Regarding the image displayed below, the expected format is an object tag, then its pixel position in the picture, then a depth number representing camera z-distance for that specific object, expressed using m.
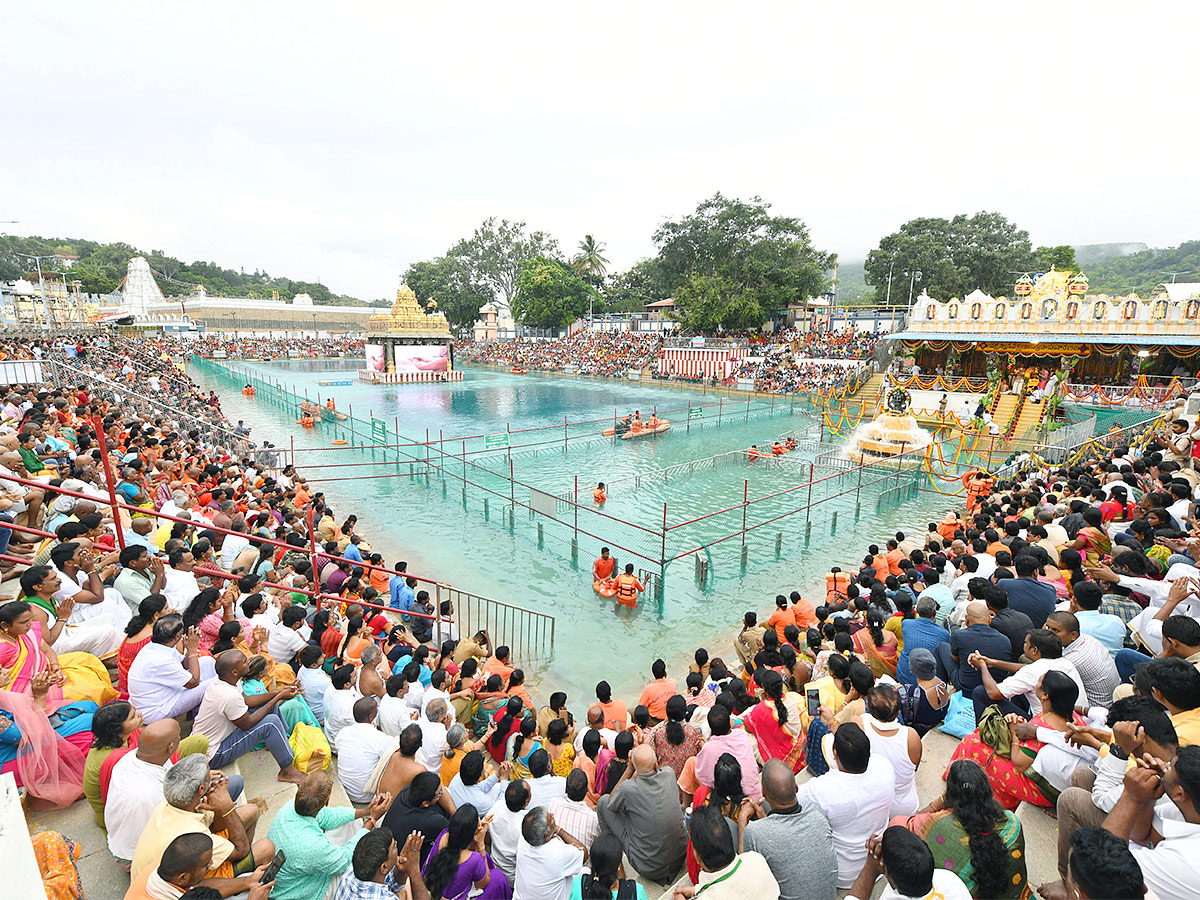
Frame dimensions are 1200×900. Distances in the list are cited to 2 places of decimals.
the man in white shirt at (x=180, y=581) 6.25
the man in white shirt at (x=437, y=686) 5.49
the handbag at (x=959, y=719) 5.34
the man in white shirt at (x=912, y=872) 2.47
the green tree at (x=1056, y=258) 52.56
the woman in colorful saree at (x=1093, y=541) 7.56
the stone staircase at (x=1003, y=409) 26.41
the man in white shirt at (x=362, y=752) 4.52
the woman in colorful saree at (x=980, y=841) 2.92
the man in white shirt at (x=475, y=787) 4.16
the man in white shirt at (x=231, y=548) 8.49
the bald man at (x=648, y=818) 3.95
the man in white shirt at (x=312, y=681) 5.61
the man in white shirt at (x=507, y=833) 3.94
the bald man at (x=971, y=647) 5.00
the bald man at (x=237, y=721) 4.45
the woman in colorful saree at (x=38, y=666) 4.04
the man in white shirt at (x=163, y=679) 4.43
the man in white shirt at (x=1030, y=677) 4.29
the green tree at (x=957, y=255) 51.44
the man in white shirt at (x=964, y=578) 7.21
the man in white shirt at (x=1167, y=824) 2.47
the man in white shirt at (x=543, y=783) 4.34
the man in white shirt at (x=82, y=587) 5.36
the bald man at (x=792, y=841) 3.19
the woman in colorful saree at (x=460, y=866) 3.46
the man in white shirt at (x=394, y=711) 5.00
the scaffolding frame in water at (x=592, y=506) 13.84
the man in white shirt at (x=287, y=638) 6.13
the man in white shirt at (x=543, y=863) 3.47
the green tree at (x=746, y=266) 47.91
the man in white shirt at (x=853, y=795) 3.40
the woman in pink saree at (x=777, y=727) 4.77
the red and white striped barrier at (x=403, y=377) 50.16
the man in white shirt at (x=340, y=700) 5.11
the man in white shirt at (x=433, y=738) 4.93
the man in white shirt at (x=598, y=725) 5.21
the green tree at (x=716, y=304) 47.53
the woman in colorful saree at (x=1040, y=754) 3.74
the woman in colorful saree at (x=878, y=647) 6.10
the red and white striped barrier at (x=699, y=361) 48.09
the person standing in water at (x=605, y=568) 11.19
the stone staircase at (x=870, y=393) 31.94
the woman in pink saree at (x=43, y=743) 3.66
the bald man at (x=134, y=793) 3.43
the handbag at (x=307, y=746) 4.79
